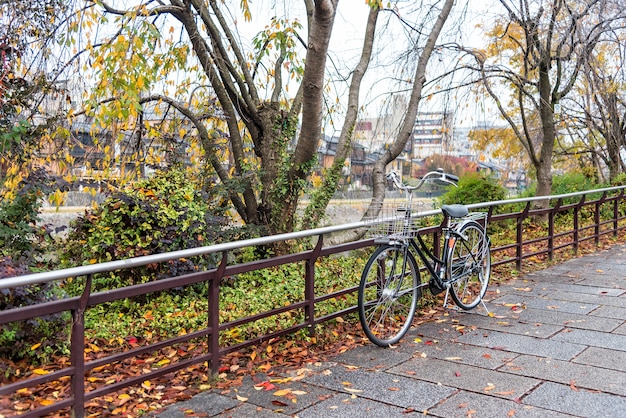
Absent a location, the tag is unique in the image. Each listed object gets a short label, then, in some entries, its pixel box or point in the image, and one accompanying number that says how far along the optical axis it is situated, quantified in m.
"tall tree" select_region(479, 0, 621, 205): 10.96
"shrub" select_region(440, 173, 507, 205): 12.93
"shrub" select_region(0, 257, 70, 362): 4.68
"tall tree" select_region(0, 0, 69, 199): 5.84
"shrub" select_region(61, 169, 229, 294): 6.77
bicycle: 4.68
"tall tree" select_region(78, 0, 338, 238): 7.62
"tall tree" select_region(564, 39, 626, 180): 13.50
